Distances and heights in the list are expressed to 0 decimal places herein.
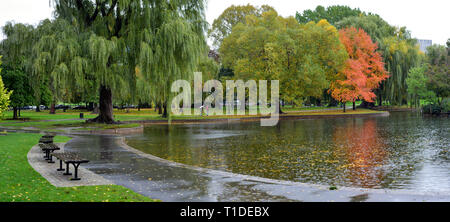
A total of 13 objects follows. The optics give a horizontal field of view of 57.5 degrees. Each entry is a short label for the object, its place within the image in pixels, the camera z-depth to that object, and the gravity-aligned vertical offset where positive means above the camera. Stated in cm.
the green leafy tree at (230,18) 7006 +1449
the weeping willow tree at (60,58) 2536 +284
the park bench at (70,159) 1066 -151
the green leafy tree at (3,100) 2227 +16
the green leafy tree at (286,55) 4762 +572
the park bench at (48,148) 1373 -152
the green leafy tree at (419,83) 5659 +251
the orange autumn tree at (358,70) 5516 +438
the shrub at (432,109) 5488 -107
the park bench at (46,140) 1708 -156
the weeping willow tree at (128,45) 2623 +374
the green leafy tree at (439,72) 5441 +397
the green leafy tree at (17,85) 3797 +167
